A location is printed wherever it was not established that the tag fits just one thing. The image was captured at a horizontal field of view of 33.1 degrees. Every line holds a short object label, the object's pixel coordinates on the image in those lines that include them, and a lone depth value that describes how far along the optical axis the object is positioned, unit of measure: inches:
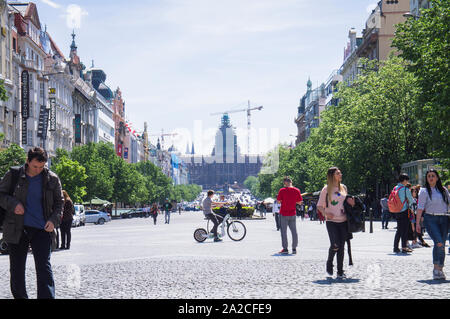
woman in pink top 484.4
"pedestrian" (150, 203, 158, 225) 2023.4
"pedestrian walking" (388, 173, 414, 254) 711.7
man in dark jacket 328.8
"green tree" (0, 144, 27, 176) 1839.3
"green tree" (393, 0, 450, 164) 1103.6
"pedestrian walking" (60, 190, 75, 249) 815.1
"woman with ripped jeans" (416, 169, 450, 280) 480.4
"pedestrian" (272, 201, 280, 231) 1509.0
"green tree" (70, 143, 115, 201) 3021.7
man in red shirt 719.1
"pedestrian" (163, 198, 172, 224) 1978.3
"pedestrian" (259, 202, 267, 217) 2648.1
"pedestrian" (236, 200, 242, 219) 2402.3
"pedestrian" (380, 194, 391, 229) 1397.6
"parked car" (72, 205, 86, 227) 2041.3
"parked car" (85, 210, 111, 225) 2468.0
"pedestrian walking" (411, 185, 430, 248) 778.2
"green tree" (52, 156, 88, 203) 2620.6
